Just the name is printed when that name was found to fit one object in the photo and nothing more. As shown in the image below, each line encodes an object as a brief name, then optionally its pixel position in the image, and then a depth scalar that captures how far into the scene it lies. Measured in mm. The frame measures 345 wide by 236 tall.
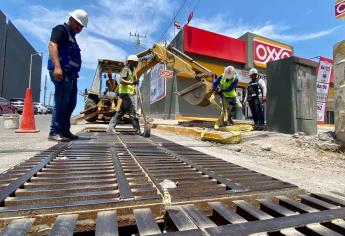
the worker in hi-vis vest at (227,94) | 7160
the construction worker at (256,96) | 7613
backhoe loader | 8062
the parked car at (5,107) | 20620
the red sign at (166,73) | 13884
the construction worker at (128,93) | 6090
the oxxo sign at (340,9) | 4629
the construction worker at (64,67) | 4059
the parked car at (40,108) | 31359
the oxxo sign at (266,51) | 17672
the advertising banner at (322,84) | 8172
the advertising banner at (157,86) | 17406
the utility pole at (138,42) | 33281
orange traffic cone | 6554
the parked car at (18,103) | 25031
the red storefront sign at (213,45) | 14875
